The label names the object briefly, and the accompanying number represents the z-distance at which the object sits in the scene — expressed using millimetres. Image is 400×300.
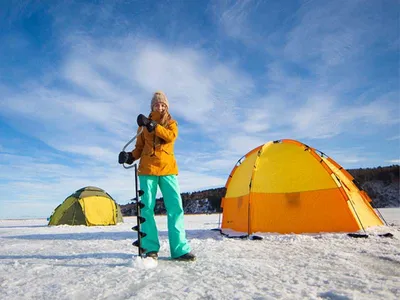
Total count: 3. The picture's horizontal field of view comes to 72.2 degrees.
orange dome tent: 6465
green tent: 13320
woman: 3785
